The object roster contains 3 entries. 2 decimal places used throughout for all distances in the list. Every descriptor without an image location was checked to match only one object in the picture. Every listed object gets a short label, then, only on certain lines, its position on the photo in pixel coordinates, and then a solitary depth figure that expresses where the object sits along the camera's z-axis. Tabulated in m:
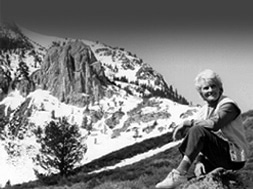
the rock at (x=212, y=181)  4.42
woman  4.06
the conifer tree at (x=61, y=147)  25.09
